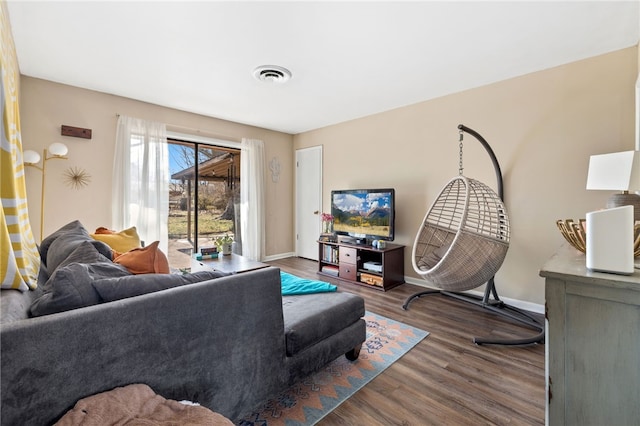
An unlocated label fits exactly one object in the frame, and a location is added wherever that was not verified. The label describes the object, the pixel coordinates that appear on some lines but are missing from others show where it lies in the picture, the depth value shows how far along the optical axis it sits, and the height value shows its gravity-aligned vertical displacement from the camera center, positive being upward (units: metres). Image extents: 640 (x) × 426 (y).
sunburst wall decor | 3.26 +0.41
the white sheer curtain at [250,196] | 4.81 +0.27
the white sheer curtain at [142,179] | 3.54 +0.43
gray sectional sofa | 0.82 -0.50
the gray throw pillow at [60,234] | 2.12 -0.17
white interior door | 5.11 +0.22
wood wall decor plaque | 3.19 +0.94
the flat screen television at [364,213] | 3.68 -0.02
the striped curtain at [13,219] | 1.06 -0.03
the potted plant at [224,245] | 3.45 -0.42
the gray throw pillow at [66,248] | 1.58 -0.22
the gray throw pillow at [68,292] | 0.96 -0.29
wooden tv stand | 3.53 -0.72
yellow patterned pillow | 2.52 -0.25
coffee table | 2.74 -0.55
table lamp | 1.49 +0.21
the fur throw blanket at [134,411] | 0.82 -0.62
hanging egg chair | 2.29 -0.33
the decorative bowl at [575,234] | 1.25 -0.11
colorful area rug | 1.47 -1.07
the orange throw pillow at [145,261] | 1.46 -0.26
